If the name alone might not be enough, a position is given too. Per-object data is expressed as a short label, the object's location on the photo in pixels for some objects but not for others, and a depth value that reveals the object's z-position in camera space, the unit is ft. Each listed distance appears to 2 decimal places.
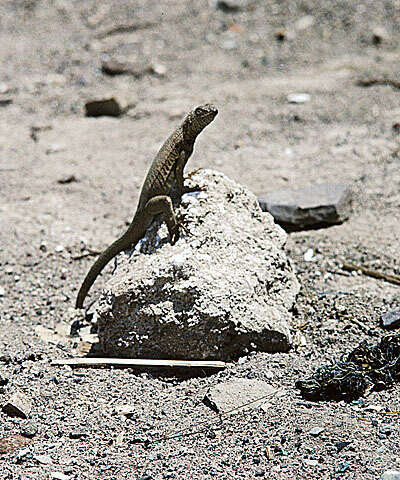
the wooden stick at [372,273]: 33.58
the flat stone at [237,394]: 25.20
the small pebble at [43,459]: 22.77
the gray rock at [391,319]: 29.48
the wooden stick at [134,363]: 27.20
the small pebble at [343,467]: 21.59
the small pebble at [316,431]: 23.08
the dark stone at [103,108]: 56.39
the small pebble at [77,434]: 24.14
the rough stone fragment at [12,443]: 23.58
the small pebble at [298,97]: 55.93
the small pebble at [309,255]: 35.42
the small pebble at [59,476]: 22.02
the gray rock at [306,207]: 38.42
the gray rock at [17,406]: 25.21
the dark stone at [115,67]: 63.10
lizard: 28.27
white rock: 27.04
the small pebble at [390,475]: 20.82
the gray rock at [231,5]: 69.77
